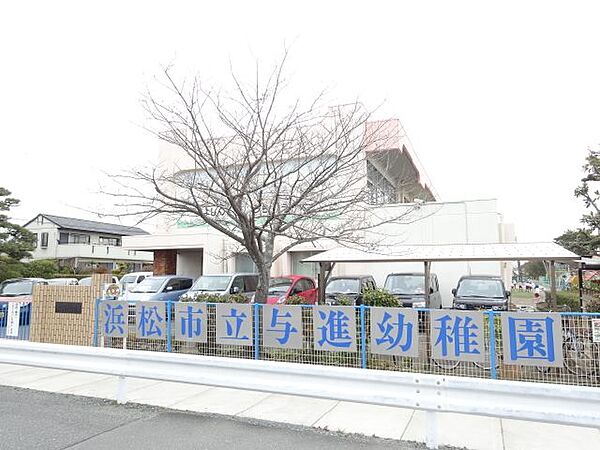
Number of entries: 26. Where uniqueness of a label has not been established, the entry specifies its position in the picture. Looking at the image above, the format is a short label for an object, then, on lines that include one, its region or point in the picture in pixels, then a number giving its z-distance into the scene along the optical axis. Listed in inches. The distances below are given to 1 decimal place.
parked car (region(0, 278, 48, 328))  573.3
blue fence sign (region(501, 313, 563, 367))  241.0
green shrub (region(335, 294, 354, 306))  320.8
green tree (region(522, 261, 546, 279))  2299.5
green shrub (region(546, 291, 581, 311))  605.7
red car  484.1
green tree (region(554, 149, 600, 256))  827.8
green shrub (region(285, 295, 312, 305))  335.4
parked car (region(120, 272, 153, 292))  820.7
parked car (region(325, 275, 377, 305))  510.9
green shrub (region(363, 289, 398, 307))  316.8
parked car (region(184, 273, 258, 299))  502.9
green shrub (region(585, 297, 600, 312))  367.9
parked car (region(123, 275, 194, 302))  554.9
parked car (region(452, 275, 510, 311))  445.8
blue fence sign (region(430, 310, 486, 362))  254.3
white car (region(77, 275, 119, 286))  790.4
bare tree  338.3
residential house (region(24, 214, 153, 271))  1608.0
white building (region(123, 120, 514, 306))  671.8
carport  385.7
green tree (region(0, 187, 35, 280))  989.8
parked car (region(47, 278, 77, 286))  680.4
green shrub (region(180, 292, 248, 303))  353.3
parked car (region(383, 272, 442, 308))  506.9
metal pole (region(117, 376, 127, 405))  222.9
